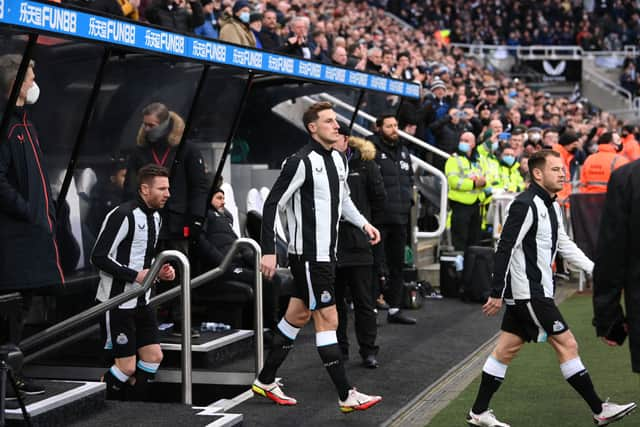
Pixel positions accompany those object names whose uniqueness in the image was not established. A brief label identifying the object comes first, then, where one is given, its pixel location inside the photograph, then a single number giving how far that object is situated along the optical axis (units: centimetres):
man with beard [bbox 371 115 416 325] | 1042
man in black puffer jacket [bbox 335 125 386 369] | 861
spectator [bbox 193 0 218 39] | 1279
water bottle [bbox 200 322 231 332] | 927
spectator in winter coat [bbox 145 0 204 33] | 1107
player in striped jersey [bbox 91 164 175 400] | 714
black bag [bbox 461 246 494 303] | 1270
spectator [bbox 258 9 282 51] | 1323
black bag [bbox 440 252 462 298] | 1323
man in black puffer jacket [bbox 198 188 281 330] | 955
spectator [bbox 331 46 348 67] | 1441
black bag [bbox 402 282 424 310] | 1225
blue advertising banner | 633
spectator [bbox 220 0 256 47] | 1203
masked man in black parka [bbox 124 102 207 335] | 882
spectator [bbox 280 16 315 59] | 1244
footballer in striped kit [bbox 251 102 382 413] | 711
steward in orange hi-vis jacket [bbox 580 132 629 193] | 1377
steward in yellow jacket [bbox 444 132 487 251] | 1366
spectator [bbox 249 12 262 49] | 1311
